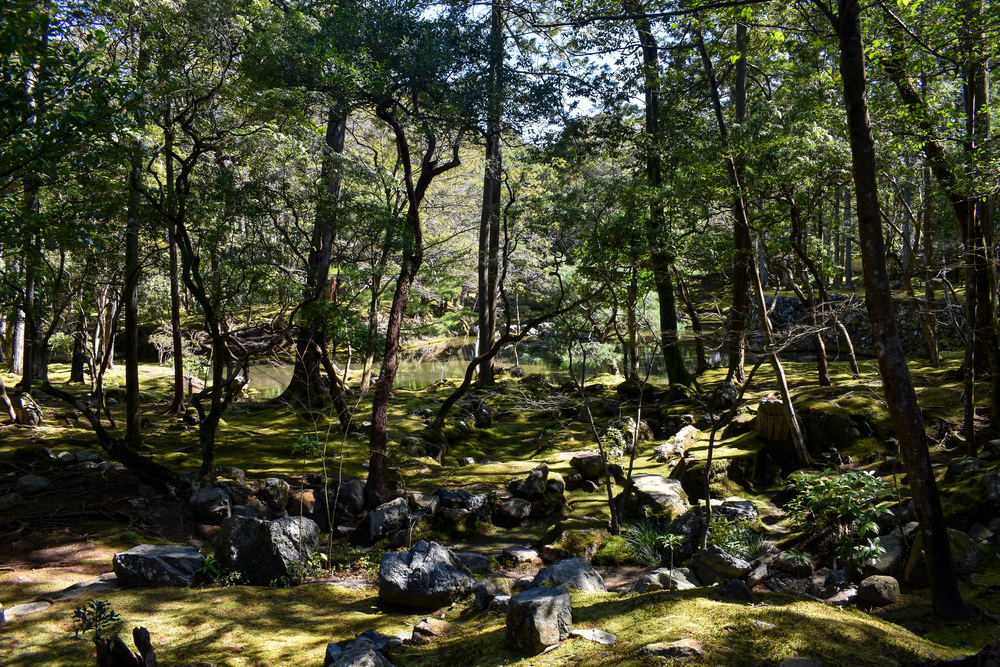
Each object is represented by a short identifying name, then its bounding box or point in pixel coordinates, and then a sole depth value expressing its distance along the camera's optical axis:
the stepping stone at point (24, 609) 4.51
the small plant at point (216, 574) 5.54
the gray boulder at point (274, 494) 8.19
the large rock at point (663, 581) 4.84
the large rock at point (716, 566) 5.14
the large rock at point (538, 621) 2.85
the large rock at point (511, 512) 8.35
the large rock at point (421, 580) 4.93
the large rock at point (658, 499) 7.46
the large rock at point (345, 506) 8.06
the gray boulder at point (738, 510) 6.84
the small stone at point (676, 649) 2.39
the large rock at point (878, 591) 4.15
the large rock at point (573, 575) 4.50
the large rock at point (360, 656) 3.03
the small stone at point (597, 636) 2.72
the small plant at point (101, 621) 3.52
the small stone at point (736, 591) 3.09
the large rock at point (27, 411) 10.58
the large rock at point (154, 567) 5.34
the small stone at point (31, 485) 7.52
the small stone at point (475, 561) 6.44
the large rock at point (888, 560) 4.67
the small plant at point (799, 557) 5.15
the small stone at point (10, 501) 7.04
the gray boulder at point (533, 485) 8.74
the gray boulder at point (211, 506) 7.55
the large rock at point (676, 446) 9.86
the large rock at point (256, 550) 5.75
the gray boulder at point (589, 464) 9.49
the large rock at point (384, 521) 7.46
